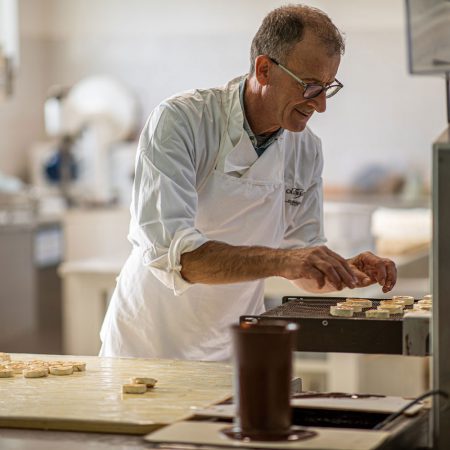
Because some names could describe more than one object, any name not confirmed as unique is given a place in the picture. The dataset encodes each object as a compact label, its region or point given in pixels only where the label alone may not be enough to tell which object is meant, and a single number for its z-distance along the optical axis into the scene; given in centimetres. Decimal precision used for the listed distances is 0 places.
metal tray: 286
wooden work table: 264
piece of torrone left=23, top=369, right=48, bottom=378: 302
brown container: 245
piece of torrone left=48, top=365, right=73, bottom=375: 304
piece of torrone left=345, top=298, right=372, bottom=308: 307
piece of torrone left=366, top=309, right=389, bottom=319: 291
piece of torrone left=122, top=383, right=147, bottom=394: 285
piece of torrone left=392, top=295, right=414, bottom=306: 309
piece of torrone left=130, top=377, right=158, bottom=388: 289
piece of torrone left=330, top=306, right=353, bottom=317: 296
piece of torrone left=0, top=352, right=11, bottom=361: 319
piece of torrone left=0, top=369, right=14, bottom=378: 304
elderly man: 319
